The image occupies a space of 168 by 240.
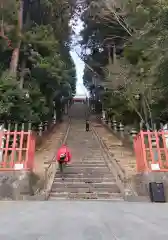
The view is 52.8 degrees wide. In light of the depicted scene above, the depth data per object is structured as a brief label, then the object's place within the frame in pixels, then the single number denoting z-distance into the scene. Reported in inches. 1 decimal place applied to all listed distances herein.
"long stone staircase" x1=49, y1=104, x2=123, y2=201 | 193.7
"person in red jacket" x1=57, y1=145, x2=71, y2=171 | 230.9
